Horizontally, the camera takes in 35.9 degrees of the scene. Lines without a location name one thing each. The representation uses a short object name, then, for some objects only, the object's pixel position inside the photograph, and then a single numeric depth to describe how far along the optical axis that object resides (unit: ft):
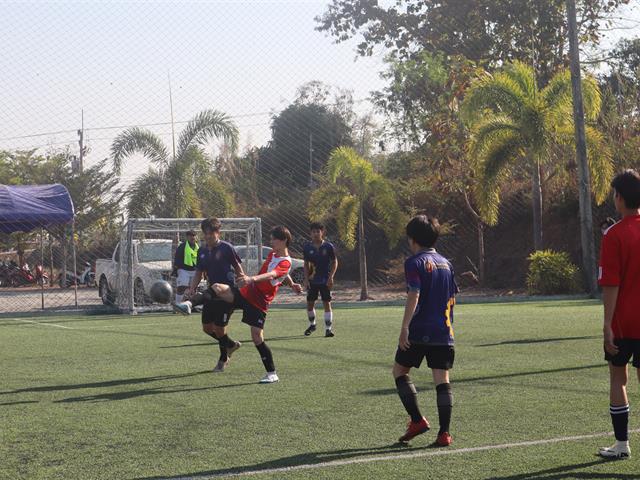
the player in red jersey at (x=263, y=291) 33.55
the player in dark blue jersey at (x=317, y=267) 54.08
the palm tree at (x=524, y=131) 91.46
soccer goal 81.15
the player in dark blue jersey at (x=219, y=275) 36.96
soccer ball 48.91
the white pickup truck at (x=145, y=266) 83.20
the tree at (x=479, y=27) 130.31
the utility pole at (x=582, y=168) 84.43
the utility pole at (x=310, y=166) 130.11
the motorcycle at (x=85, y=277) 125.70
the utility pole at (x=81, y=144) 131.16
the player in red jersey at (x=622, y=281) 19.36
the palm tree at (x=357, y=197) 95.86
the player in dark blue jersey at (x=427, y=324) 21.68
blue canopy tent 76.33
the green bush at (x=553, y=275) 88.22
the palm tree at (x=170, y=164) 104.12
